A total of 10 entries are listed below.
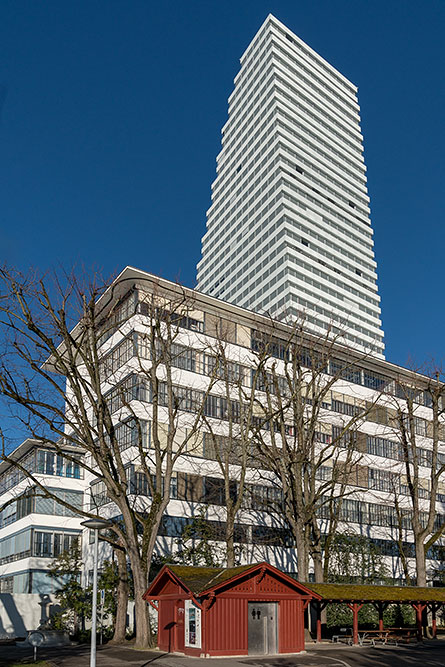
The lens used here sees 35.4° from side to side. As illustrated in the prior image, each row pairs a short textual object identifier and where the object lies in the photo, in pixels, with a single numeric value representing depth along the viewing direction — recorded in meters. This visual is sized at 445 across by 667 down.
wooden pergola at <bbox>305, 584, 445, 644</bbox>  34.41
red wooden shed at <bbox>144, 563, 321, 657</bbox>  28.45
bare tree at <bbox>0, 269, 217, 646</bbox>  32.06
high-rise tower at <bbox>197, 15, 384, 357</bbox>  131.38
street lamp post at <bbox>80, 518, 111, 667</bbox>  18.92
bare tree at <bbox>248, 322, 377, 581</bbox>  39.88
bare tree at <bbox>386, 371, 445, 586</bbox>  59.26
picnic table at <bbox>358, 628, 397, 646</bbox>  36.94
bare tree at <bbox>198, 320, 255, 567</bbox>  48.03
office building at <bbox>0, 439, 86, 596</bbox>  48.94
